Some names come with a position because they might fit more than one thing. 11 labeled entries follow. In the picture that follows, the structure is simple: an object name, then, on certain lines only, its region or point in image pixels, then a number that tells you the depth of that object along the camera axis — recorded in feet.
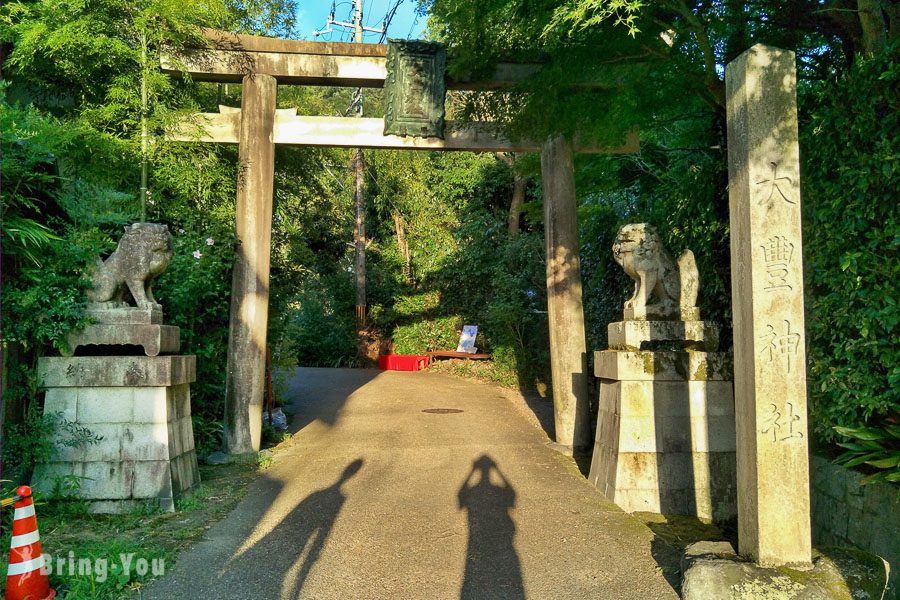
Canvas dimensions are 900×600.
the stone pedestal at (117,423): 18.26
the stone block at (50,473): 17.90
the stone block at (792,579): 12.20
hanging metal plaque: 28.27
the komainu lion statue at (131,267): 19.01
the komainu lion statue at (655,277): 20.81
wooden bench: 55.26
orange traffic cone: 11.92
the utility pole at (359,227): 65.05
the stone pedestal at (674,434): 19.90
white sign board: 57.36
